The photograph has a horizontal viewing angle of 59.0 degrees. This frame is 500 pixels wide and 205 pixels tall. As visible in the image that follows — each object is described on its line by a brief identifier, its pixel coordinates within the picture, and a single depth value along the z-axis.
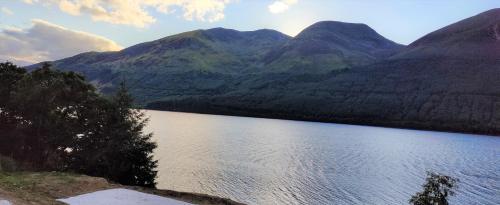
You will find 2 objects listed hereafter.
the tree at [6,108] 35.84
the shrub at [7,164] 27.59
